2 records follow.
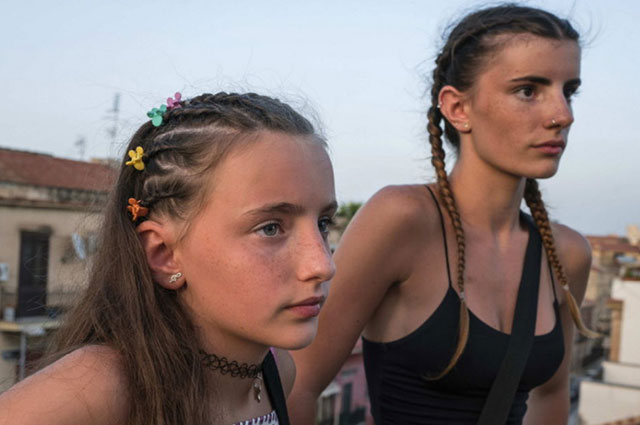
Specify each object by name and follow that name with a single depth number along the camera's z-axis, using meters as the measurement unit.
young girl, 1.42
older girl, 2.08
